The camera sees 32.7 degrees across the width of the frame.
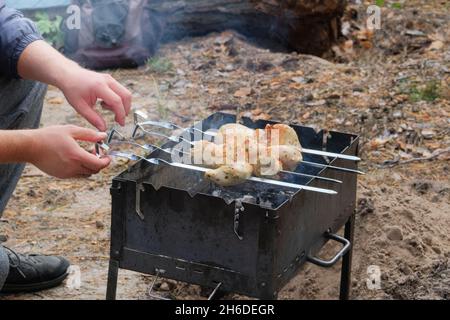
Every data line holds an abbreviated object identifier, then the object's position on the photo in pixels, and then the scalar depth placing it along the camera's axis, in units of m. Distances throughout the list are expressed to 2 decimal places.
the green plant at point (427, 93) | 6.06
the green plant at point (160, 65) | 7.14
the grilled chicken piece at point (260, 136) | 3.44
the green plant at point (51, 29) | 7.64
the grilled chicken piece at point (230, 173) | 3.20
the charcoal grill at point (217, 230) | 3.02
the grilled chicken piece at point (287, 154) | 3.35
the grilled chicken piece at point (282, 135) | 3.45
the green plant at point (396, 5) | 8.12
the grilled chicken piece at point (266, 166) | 3.26
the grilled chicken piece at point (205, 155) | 3.28
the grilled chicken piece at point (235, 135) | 3.38
